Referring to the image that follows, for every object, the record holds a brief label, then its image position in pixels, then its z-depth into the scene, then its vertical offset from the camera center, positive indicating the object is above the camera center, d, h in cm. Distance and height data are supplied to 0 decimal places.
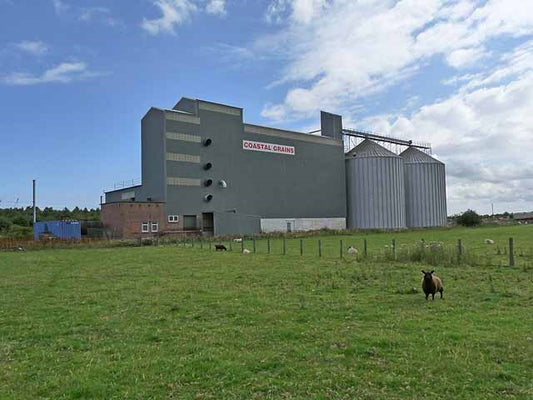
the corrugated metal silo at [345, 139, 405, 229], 7781 +572
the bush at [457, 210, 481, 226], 9212 +51
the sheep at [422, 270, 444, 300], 1165 -155
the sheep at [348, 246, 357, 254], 2784 -159
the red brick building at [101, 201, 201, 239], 5544 +114
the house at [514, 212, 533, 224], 13930 +99
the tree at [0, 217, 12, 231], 8419 +168
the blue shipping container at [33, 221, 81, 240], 5731 +31
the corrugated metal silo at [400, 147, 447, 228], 8438 +532
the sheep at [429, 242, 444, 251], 2112 -114
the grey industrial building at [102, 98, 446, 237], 5838 +670
